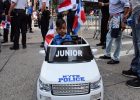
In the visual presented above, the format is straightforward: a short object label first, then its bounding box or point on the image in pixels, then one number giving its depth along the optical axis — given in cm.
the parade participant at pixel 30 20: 945
